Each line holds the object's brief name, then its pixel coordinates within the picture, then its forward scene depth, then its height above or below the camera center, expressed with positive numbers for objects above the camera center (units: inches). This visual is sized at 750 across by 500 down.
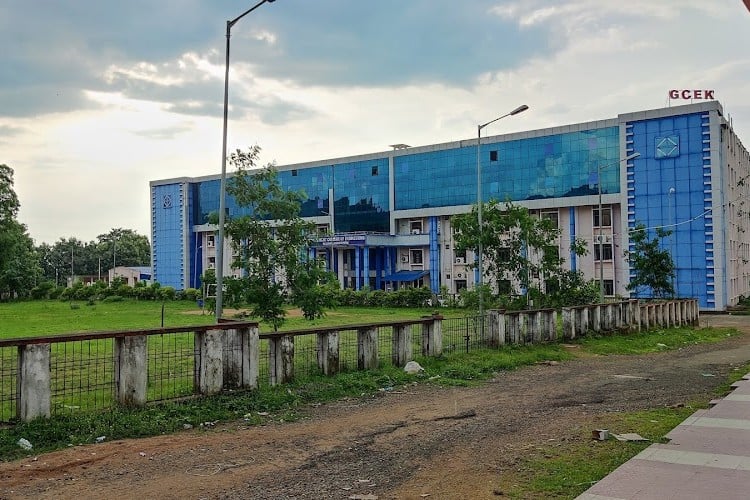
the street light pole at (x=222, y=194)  545.3 +66.6
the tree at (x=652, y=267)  1461.6 +4.5
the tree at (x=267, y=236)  586.9 +32.8
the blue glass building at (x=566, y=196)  1769.2 +238.4
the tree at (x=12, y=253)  2223.2 +90.5
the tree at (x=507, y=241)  908.0 +40.4
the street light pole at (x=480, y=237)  846.0 +45.5
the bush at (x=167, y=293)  2413.9 -69.1
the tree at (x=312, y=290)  581.6 -15.3
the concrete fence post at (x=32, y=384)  348.5 -57.3
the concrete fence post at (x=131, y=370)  388.2 -56.5
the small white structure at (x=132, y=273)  3823.8 +7.6
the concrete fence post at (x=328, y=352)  517.7 -62.3
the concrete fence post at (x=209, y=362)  432.1 -58.0
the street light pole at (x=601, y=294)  1170.9 -43.6
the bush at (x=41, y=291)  2758.4 -65.1
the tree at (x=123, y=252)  4677.7 +159.6
